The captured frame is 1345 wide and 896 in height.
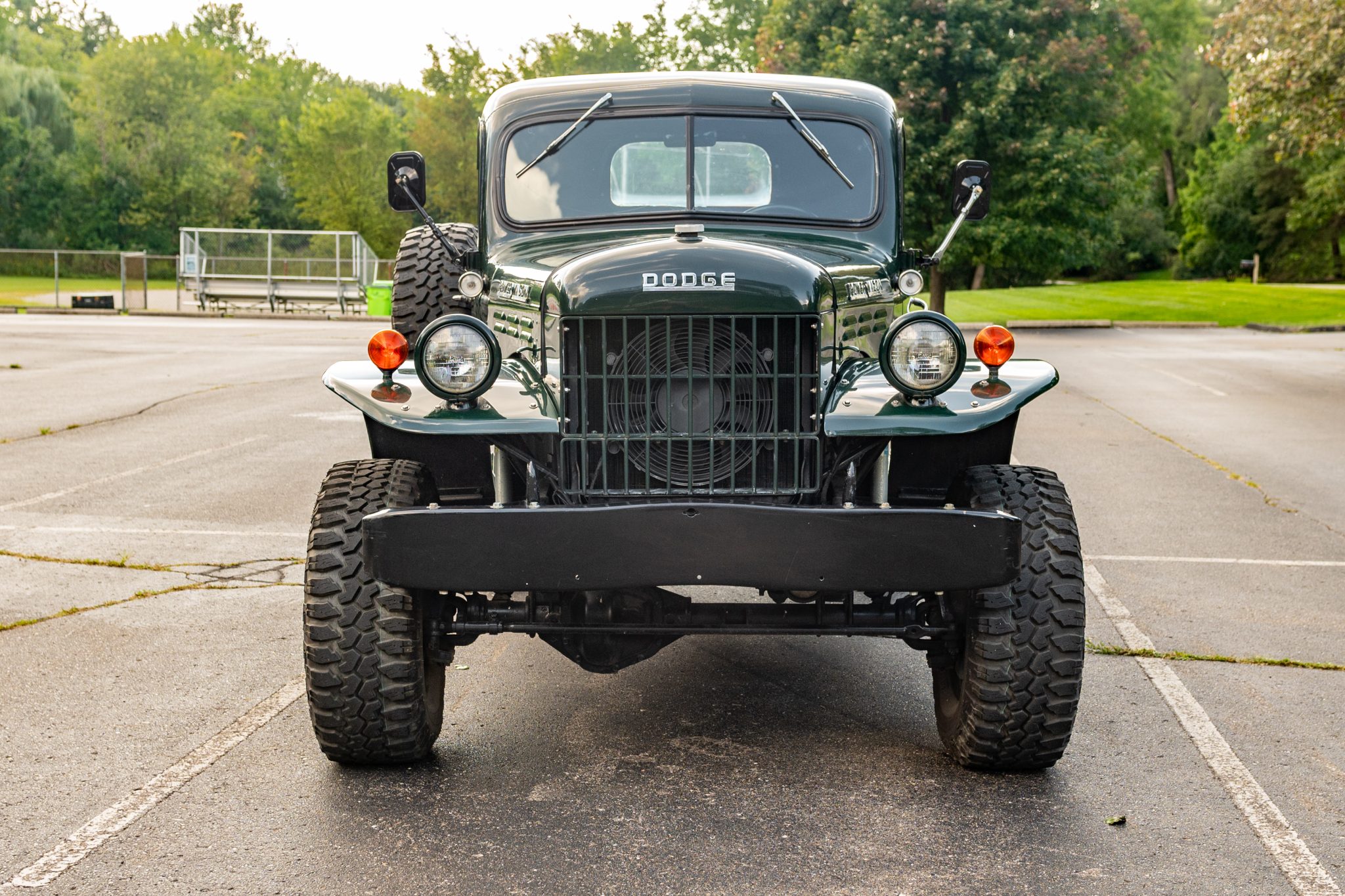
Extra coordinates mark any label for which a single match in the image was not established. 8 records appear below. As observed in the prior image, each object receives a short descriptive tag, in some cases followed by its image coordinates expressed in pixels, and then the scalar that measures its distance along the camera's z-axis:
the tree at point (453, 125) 60.97
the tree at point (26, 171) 64.62
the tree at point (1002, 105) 31.91
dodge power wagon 3.95
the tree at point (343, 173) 67.31
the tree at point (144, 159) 65.88
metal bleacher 39.25
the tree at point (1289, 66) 21.14
